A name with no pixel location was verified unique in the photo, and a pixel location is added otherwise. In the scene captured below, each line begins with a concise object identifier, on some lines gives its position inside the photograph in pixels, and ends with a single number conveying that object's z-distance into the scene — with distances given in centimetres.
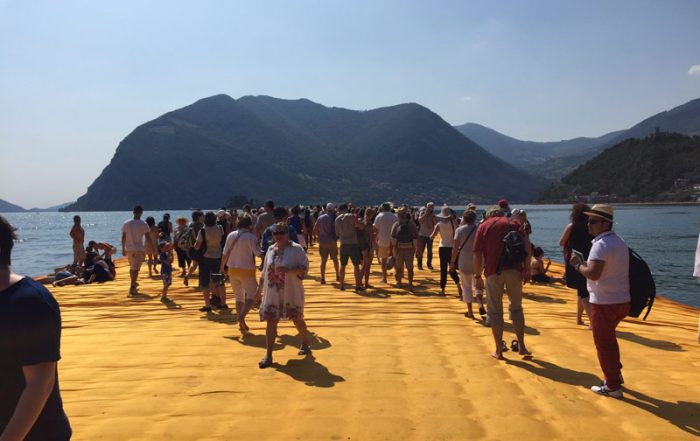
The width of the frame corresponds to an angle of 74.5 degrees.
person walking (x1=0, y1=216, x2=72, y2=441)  170
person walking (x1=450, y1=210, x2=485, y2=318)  723
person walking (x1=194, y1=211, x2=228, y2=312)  778
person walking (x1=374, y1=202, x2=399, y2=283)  1047
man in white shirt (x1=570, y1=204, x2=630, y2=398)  412
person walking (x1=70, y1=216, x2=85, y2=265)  1355
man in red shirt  518
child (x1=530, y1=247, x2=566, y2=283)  1174
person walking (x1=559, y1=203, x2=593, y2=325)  616
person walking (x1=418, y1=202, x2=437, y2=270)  1218
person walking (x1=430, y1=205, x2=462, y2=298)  908
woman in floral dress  516
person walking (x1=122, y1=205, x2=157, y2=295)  1001
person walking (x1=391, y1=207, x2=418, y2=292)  944
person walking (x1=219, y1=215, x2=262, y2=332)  669
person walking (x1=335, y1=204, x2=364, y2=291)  960
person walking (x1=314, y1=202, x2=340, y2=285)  1055
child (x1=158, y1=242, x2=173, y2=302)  916
